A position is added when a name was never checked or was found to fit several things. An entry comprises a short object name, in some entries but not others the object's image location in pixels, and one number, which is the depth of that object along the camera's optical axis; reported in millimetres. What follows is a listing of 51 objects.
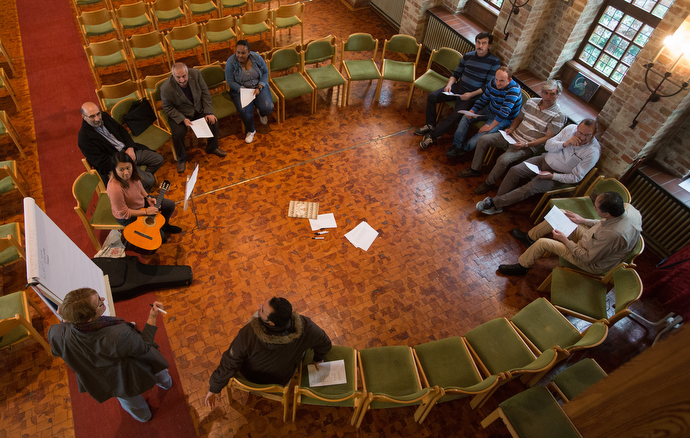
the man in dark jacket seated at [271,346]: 2555
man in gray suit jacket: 4914
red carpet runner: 3436
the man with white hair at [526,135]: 5012
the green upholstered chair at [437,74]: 6312
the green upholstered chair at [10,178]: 4459
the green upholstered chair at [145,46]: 5977
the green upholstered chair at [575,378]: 3410
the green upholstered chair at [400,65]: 6438
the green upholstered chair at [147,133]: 4871
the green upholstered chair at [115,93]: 5059
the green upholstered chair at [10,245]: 3752
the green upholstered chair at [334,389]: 2910
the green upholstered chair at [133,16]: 6465
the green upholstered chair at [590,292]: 3627
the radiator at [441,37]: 6641
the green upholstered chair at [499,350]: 3516
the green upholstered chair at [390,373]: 3328
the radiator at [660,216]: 4617
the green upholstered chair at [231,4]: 7352
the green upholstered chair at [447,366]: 3393
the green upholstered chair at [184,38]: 6184
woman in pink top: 3826
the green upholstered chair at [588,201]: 4660
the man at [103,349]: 2424
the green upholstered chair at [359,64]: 6336
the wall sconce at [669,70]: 4092
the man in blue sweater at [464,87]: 5688
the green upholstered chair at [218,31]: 6406
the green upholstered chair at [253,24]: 6684
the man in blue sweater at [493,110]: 5332
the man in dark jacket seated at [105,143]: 4230
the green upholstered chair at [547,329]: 3445
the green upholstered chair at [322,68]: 6148
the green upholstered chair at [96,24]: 6234
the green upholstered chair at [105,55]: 5738
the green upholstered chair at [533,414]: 3061
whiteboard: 2799
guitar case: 4117
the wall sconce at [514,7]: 5570
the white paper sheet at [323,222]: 4930
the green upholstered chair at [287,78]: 5926
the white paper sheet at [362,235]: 4836
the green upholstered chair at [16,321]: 3318
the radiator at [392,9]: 7902
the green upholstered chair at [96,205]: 3957
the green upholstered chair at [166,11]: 6775
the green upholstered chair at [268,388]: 2879
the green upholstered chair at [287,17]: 7004
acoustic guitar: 4137
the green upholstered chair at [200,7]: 7059
